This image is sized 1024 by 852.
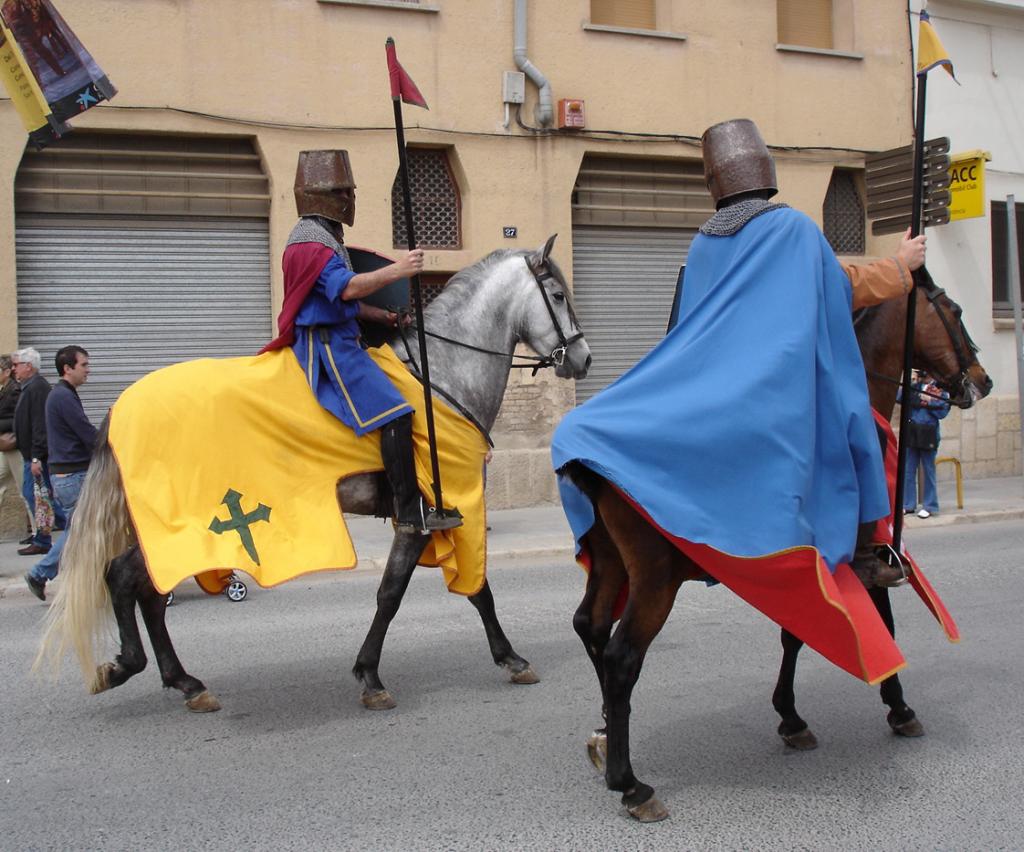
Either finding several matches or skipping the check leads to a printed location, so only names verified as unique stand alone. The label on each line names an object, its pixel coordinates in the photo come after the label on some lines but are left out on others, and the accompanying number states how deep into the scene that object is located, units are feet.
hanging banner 23.22
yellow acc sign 50.67
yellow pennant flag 14.48
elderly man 33.65
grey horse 17.38
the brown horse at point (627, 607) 12.89
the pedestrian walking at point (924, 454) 41.52
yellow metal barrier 42.70
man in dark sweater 27.99
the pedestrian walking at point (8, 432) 36.22
